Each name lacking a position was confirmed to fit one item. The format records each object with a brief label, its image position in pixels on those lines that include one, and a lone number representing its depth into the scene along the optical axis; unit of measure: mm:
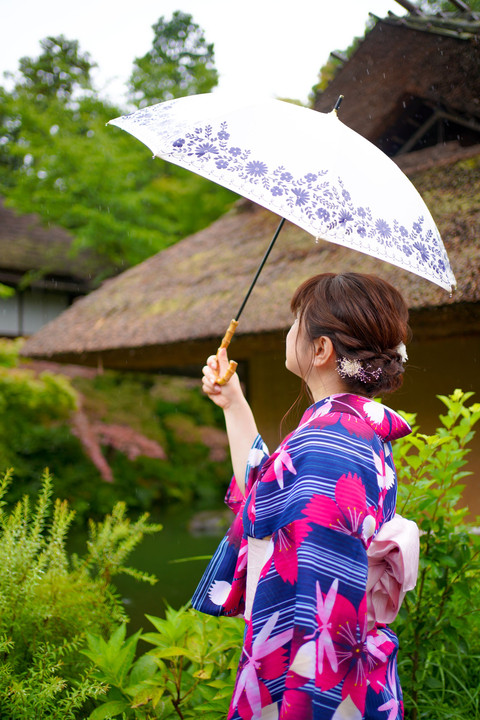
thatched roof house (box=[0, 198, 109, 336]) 11758
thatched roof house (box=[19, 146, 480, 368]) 3402
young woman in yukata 1145
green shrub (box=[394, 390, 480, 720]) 2035
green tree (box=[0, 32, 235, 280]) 10078
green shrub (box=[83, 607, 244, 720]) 1725
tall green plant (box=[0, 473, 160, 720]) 1604
